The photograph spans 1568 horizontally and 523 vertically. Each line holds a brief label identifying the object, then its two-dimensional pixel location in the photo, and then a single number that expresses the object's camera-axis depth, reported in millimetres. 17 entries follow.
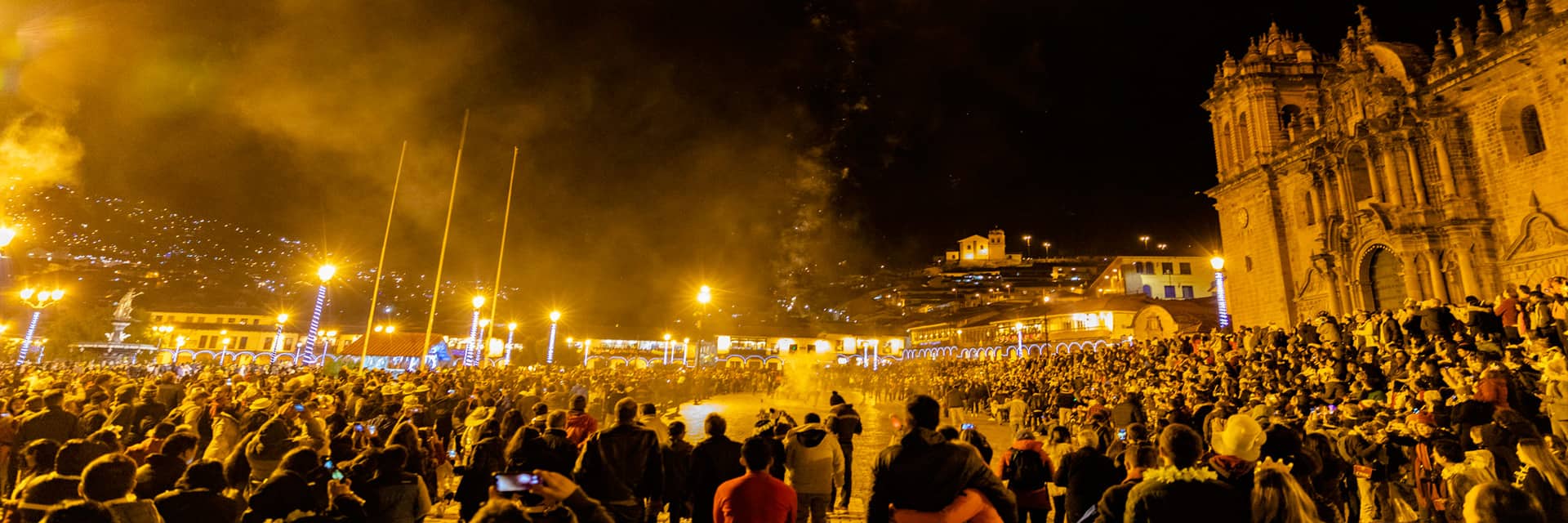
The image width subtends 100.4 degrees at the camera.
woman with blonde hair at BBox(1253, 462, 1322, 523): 2982
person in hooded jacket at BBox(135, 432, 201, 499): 4309
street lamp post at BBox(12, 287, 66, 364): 16703
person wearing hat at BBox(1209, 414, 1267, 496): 3395
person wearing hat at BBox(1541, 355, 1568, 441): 8930
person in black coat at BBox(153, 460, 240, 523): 3805
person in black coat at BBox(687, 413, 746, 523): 5621
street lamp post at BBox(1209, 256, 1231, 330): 18484
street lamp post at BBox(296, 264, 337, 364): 18406
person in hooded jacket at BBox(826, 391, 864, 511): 8039
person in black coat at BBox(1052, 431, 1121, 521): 5559
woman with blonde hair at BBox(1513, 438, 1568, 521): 4203
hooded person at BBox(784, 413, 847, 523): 6438
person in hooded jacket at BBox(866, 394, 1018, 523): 3256
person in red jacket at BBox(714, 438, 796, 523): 4090
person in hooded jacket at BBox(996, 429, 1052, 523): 5934
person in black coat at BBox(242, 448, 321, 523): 3889
